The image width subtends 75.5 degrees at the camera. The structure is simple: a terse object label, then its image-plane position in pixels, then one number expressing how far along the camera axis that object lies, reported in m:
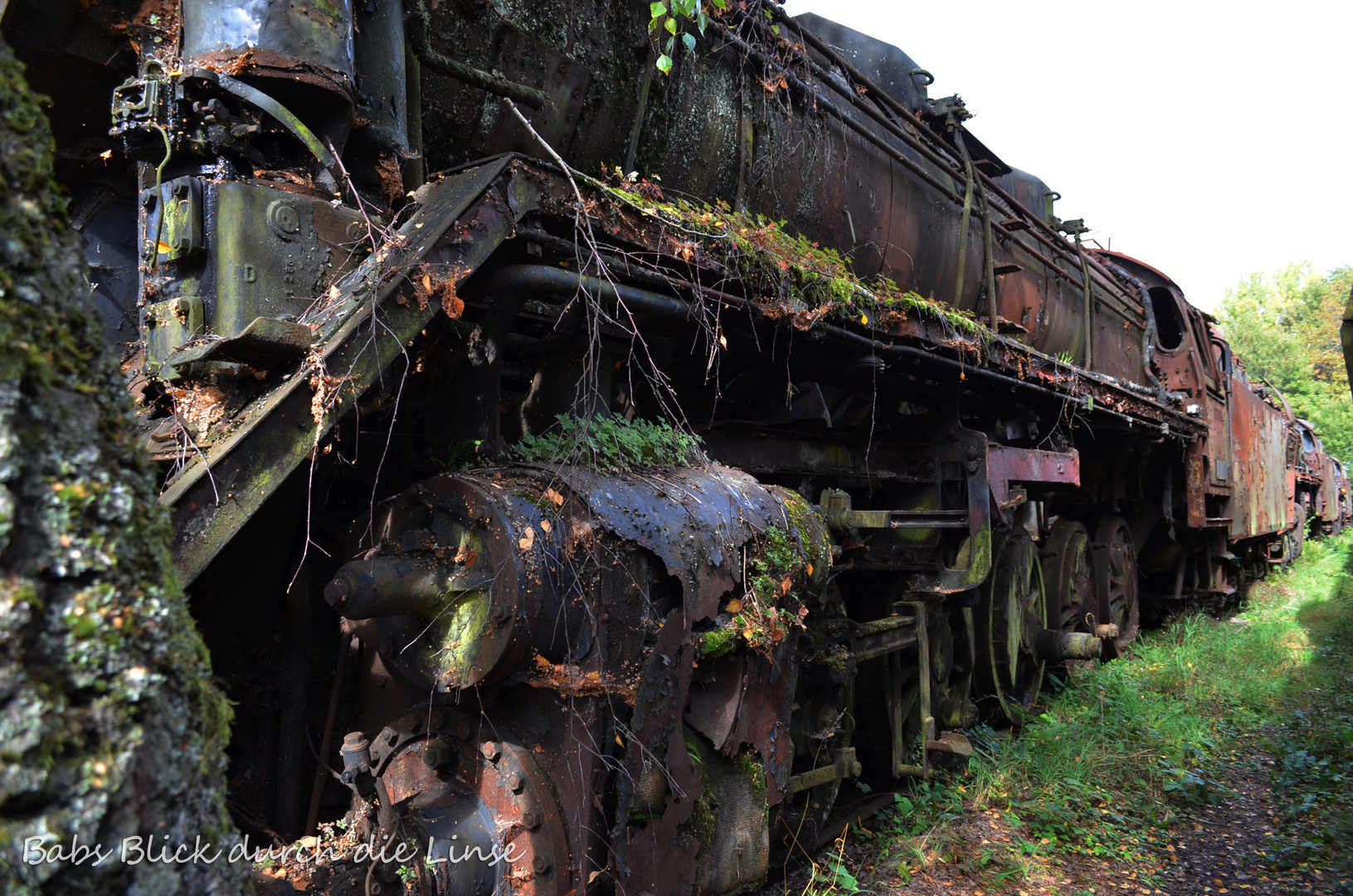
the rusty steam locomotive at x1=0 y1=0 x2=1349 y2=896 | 1.92
